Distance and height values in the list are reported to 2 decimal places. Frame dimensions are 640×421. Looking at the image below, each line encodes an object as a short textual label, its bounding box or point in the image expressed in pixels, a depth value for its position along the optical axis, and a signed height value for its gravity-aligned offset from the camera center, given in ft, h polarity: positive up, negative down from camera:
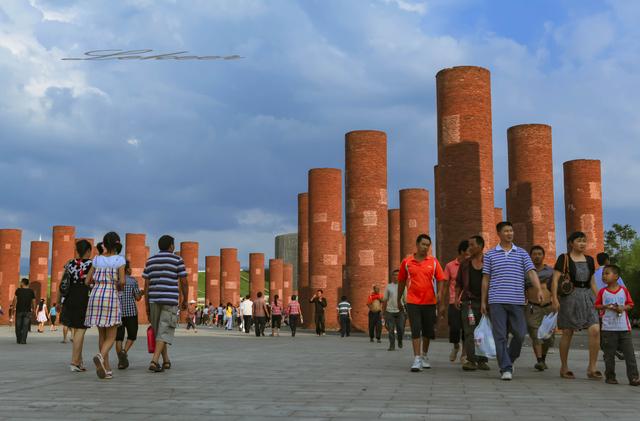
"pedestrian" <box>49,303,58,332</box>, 110.32 -2.91
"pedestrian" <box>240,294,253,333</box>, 92.73 -2.28
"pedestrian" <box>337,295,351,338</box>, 80.23 -2.20
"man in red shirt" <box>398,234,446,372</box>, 30.50 +0.09
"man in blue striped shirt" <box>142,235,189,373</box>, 28.55 -0.03
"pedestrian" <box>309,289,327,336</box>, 81.29 -2.10
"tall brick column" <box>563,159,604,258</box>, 106.01 +13.18
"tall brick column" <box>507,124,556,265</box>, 98.37 +14.17
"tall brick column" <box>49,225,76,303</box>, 168.25 +10.11
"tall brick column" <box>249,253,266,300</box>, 201.77 +5.65
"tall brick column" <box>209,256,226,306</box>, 209.18 +4.20
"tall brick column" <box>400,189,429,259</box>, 137.59 +14.06
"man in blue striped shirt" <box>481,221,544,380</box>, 27.09 +0.11
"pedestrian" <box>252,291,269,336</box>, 78.69 -2.05
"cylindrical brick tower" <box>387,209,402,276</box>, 152.66 +11.37
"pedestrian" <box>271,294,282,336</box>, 83.20 -1.95
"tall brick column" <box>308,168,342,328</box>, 110.83 +8.88
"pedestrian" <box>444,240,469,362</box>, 35.63 -0.33
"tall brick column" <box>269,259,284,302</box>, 189.78 +4.39
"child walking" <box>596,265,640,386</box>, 26.32 -0.96
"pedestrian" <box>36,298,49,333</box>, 85.71 -2.28
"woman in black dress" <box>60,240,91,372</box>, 29.40 +0.01
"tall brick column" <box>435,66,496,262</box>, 70.69 +12.60
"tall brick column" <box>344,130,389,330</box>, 96.02 +9.91
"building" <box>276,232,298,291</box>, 251.39 +15.29
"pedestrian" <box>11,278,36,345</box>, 56.49 -1.02
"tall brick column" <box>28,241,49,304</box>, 170.30 +7.27
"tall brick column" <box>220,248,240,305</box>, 195.72 +4.73
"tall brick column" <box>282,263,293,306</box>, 212.02 +3.76
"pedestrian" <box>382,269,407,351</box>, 48.83 -1.23
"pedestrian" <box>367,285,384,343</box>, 61.98 -1.58
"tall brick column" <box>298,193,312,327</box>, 142.10 +10.14
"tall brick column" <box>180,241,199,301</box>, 196.27 +9.10
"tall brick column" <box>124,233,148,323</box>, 162.91 +8.72
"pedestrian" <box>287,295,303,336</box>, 84.48 -1.98
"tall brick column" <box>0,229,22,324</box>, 155.94 +6.14
